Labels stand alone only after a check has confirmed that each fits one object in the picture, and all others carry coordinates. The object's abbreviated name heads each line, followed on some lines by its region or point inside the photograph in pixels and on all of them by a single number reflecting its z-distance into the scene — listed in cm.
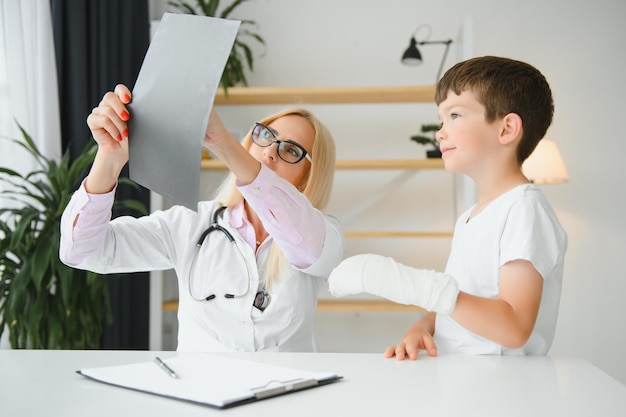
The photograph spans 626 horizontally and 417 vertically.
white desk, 77
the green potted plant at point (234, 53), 355
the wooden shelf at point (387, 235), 331
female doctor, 135
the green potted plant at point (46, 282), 233
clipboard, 81
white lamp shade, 321
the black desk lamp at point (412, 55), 338
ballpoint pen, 91
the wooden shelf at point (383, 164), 329
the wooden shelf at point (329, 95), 331
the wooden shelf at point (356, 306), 326
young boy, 105
